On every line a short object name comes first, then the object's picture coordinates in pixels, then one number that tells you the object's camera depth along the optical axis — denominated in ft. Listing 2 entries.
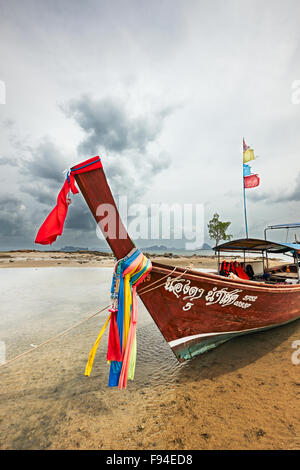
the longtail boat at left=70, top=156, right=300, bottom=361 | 9.36
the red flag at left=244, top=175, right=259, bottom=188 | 35.37
